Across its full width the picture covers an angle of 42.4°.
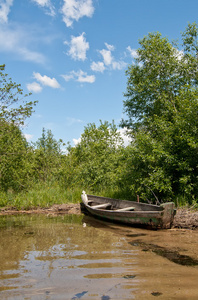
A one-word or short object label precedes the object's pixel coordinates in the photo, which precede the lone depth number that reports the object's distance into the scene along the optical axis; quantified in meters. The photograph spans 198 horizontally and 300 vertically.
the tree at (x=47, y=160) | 17.47
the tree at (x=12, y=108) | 14.05
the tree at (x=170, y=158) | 9.66
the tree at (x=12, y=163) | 15.24
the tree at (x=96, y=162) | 15.69
